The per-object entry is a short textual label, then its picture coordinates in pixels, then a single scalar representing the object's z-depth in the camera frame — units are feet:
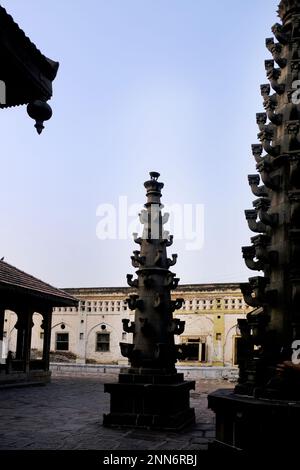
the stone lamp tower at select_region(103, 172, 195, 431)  28.94
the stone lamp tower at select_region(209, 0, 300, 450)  16.49
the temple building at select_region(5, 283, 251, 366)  73.00
